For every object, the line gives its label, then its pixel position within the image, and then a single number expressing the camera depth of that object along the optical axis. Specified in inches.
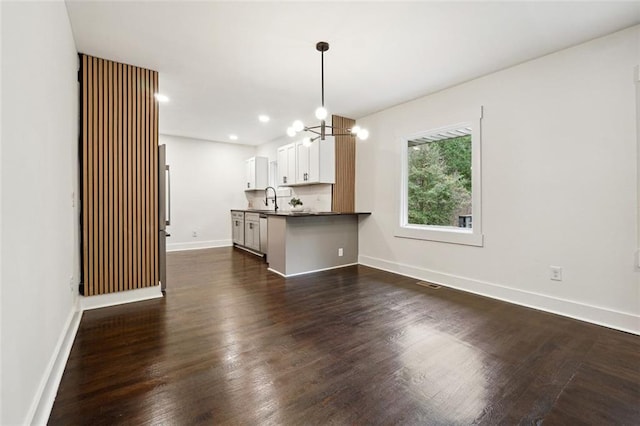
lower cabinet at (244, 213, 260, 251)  233.6
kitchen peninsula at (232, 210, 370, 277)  172.9
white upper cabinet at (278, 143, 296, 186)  222.7
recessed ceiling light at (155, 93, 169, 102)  167.5
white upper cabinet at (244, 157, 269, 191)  280.8
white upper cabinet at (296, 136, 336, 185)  193.5
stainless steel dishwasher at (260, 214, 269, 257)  219.8
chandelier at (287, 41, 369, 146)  111.6
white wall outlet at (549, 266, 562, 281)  116.7
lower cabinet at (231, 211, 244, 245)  268.9
